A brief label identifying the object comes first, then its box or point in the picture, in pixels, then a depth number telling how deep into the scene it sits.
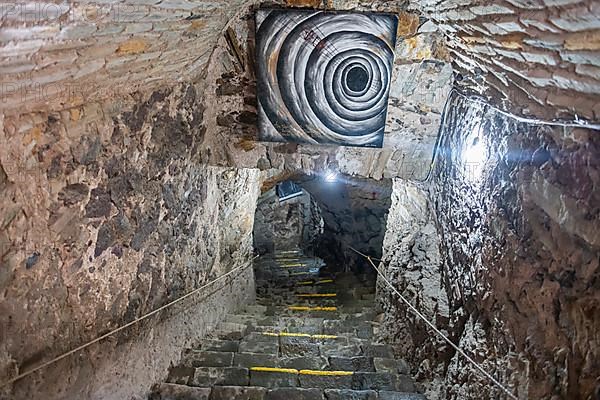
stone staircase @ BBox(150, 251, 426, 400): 2.66
